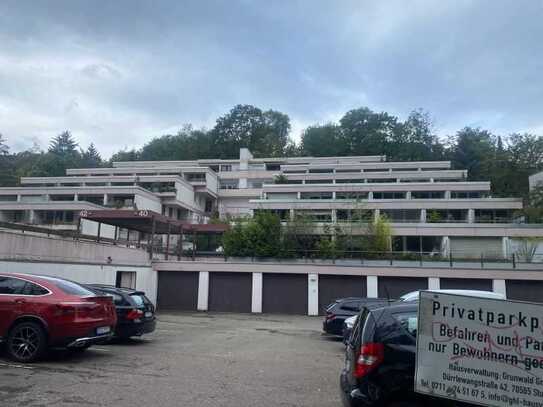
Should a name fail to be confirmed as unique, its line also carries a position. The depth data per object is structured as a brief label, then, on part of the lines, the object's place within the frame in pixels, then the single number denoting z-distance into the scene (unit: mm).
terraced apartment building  41156
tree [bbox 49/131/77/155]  98125
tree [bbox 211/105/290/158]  84806
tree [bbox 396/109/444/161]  77062
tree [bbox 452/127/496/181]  69938
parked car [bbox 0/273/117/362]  8031
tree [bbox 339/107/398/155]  79688
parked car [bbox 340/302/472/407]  4412
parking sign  3691
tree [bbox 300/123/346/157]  81688
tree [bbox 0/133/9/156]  83938
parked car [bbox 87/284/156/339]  11172
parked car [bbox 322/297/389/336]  14391
